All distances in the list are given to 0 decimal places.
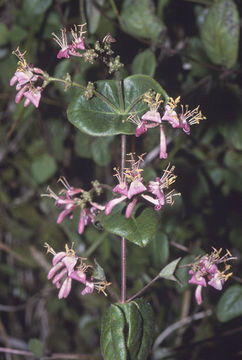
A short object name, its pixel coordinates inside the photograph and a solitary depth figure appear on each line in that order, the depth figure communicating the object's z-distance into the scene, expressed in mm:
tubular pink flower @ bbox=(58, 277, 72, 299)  586
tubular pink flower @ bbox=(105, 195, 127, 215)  572
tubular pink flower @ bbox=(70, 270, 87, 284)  583
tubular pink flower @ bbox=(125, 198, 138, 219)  567
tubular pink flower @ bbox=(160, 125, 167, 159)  574
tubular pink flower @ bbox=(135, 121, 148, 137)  570
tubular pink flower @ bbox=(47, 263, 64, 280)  584
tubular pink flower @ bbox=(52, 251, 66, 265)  592
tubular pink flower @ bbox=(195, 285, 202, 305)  603
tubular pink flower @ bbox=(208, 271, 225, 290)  609
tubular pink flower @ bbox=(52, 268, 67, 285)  586
